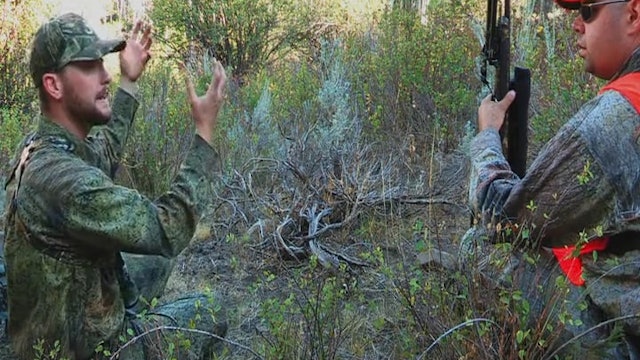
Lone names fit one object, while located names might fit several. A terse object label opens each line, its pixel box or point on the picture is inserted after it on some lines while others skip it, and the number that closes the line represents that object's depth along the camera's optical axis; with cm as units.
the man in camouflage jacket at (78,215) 271
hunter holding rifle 235
